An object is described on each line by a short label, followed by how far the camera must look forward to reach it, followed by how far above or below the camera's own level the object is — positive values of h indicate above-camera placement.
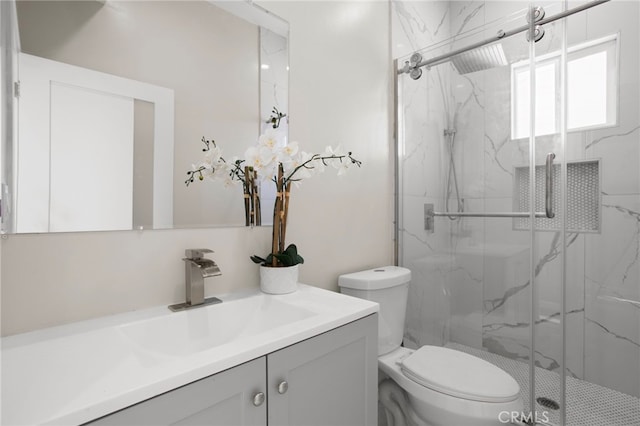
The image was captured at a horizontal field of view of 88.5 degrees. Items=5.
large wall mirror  0.79 +0.30
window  1.56 +0.60
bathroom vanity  0.54 -0.32
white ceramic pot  1.10 -0.23
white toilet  1.15 -0.64
